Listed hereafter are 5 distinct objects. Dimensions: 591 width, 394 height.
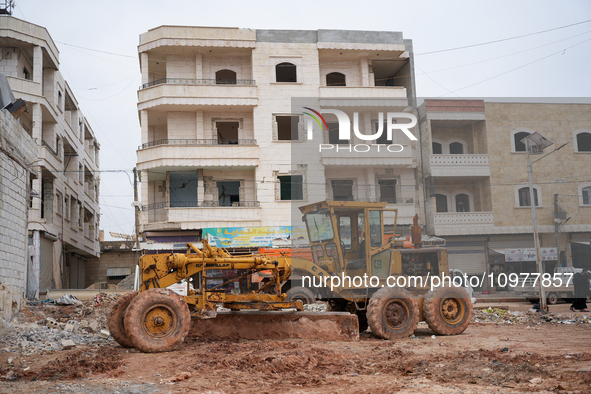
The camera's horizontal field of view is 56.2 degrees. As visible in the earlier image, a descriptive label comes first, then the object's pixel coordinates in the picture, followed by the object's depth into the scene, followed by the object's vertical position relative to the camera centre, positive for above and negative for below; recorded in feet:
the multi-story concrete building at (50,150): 79.41 +19.53
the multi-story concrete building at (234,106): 83.30 +22.83
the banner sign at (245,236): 81.92 +2.72
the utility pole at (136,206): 83.62 +8.01
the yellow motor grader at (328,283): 33.97 -2.07
